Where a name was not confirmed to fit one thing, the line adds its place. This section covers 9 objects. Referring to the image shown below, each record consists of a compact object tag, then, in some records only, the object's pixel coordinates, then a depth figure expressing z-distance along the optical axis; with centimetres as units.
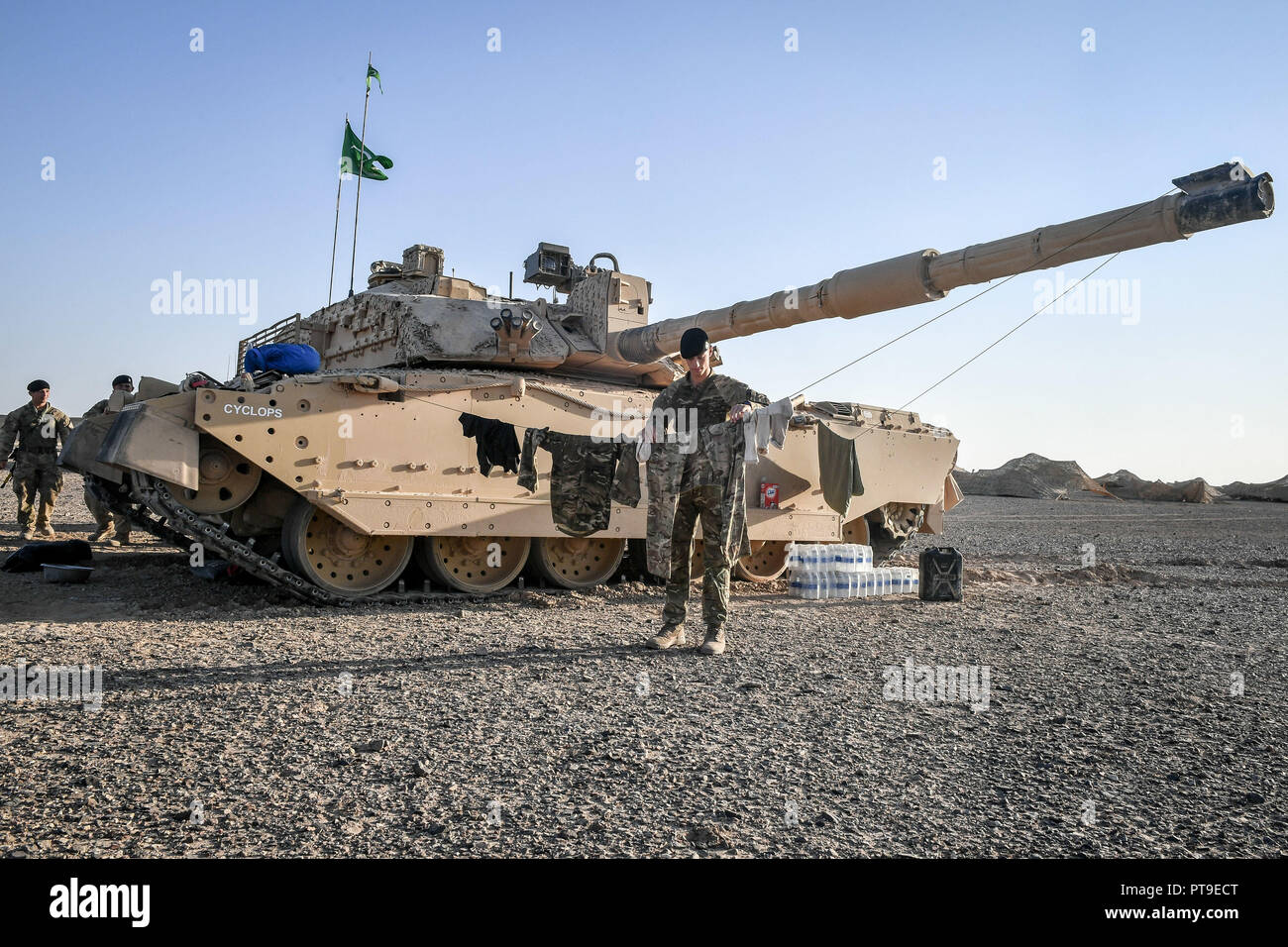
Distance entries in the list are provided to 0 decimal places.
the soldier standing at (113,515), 1066
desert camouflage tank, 720
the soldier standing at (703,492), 622
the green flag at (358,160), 1430
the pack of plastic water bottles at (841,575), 975
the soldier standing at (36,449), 1185
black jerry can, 928
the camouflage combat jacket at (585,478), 899
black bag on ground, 916
